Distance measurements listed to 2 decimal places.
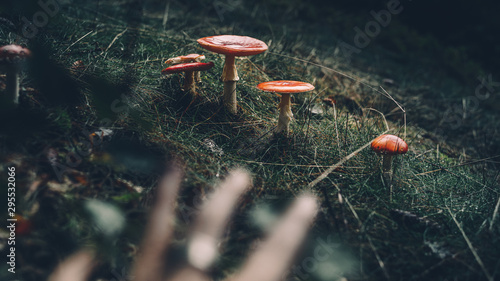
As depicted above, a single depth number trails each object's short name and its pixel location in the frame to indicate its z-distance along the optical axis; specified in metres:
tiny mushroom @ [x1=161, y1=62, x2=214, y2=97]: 1.14
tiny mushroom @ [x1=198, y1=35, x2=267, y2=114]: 1.10
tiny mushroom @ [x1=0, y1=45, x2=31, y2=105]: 0.98
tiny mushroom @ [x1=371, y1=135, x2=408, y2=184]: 1.08
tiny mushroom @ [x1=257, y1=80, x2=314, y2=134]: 1.10
